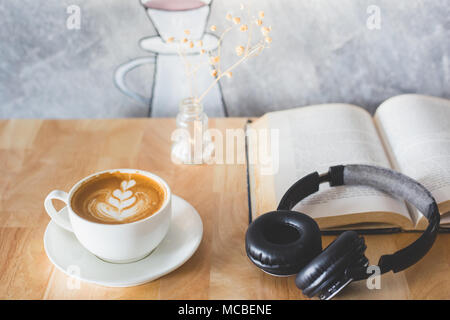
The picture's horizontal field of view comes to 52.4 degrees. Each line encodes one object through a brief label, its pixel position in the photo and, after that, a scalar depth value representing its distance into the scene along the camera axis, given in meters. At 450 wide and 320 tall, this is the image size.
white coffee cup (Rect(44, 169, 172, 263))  0.58
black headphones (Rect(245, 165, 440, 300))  0.56
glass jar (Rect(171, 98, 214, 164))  0.87
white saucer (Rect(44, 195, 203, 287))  0.60
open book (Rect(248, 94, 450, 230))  0.71
